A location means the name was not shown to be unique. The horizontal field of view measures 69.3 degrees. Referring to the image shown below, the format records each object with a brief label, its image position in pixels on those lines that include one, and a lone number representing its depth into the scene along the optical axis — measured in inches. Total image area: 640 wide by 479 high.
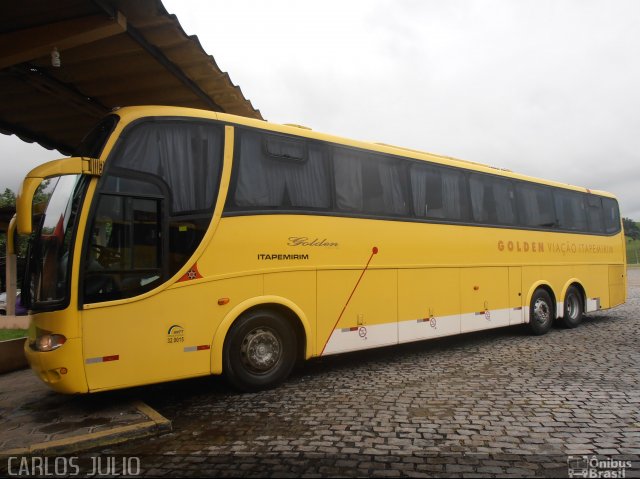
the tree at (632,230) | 4494.6
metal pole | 218.8
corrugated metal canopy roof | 201.5
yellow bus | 185.3
